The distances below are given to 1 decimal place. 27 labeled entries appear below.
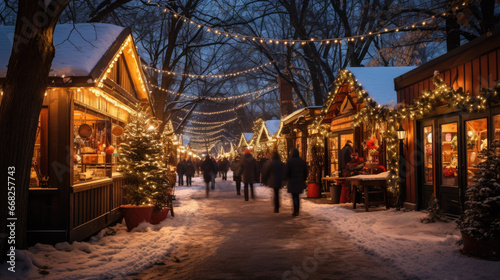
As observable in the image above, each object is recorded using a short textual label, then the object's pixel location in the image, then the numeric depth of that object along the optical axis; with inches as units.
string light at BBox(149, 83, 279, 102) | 980.2
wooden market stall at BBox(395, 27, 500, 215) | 384.8
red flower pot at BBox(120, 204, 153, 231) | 436.5
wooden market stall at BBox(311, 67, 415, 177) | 583.2
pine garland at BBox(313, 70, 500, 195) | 389.1
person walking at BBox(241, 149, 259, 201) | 722.8
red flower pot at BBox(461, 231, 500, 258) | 277.7
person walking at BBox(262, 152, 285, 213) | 559.2
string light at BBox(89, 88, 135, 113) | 424.5
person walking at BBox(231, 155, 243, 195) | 761.3
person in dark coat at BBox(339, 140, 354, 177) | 668.1
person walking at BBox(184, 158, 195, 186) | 1233.4
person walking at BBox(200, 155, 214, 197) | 861.8
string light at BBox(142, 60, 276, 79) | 953.2
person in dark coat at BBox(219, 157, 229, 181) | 1447.2
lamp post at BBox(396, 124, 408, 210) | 544.1
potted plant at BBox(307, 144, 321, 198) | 797.9
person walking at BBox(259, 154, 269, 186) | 1160.4
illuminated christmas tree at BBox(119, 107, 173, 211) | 466.1
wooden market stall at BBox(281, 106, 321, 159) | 855.1
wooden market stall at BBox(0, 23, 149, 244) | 351.3
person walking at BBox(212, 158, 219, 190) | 901.9
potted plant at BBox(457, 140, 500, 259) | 279.1
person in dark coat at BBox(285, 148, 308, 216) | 522.3
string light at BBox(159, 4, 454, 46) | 542.1
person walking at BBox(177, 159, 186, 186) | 1237.1
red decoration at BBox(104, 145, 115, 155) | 499.8
